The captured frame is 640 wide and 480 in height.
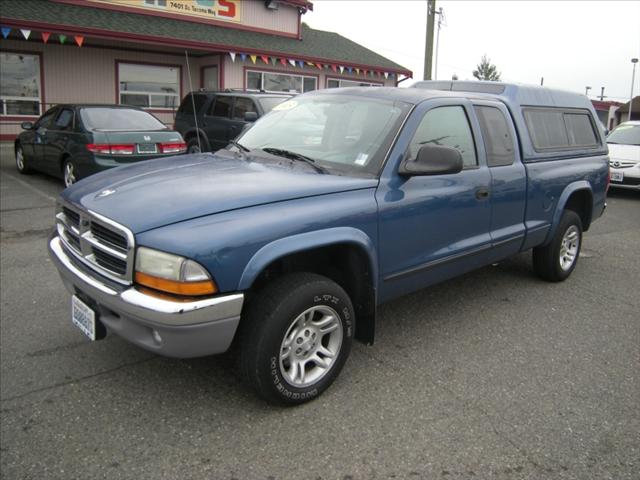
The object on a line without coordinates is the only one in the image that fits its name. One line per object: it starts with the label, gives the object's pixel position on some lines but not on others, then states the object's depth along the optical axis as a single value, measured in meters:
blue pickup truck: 2.65
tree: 64.38
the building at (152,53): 15.12
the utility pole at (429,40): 16.09
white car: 11.53
